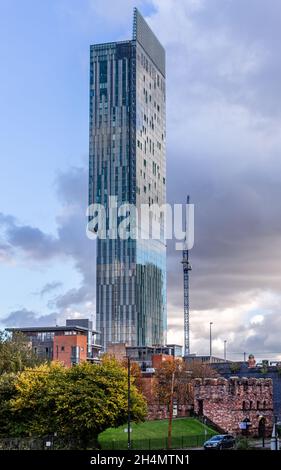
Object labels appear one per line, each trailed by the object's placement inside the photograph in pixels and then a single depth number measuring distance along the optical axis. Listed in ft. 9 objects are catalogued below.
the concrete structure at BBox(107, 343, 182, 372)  441.27
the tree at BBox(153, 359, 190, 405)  318.08
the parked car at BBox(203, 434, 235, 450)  225.35
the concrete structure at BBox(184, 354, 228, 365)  614.75
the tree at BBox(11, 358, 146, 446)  221.46
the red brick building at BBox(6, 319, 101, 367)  536.01
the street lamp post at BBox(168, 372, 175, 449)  228.88
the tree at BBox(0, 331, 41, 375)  326.85
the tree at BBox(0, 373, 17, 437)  241.35
